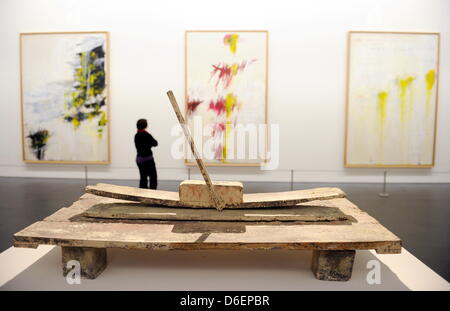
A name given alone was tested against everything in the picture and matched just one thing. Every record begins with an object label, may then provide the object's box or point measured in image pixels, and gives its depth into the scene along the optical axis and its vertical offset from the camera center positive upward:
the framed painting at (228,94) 6.48 +0.57
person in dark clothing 5.08 -0.37
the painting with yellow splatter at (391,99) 6.46 +0.51
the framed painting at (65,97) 6.66 +0.51
